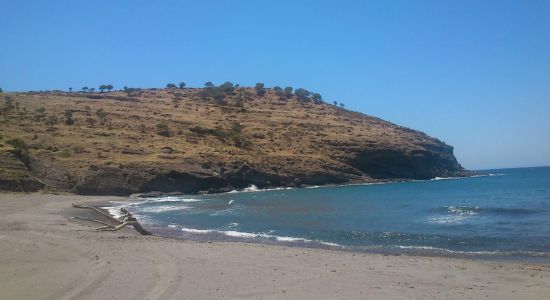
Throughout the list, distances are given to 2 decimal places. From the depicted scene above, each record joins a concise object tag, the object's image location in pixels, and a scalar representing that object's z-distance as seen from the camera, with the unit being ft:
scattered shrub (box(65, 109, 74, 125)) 319.96
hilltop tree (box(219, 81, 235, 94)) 614.34
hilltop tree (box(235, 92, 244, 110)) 503.20
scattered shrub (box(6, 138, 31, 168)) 207.26
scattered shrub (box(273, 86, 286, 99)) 628.20
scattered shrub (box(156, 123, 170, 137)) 337.66
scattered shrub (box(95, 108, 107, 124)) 353.51
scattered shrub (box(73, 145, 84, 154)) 252.50
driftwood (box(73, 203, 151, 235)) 81.76
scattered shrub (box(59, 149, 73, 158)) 239.64
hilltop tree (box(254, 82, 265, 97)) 638.74
